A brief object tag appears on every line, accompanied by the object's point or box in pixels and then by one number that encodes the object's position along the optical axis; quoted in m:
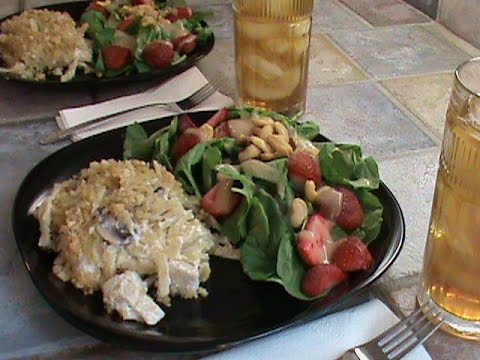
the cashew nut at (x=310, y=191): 0.76
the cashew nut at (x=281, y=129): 0.85
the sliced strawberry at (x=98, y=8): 1.26
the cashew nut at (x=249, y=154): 0.81
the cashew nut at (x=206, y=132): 0.85
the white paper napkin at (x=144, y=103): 1.02
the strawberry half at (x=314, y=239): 0.70
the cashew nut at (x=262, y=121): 0.86
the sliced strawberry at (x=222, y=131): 0.88
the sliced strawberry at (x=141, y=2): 1.28
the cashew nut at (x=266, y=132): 0.84
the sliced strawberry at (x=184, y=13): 1.25
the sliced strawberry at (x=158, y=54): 1.12
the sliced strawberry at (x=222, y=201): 0.77
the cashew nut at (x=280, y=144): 0.81
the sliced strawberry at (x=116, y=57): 1.11
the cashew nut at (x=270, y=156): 0.81
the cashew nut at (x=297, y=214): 0.73
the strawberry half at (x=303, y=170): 0.78
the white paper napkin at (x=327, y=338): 0.65
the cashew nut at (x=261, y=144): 0.82
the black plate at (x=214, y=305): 0.63
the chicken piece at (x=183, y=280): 0.69
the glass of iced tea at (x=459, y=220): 0.64
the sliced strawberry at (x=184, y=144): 0.84
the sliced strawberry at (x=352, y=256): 0.70
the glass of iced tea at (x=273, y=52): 1.00
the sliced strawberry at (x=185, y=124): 0.88
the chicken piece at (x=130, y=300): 0.65
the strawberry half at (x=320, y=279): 0.68
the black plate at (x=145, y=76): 1.08
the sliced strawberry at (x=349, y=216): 0.75
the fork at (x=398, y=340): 0.63
